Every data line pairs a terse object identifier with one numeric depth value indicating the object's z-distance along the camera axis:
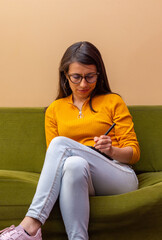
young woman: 1.26
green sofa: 1.33
